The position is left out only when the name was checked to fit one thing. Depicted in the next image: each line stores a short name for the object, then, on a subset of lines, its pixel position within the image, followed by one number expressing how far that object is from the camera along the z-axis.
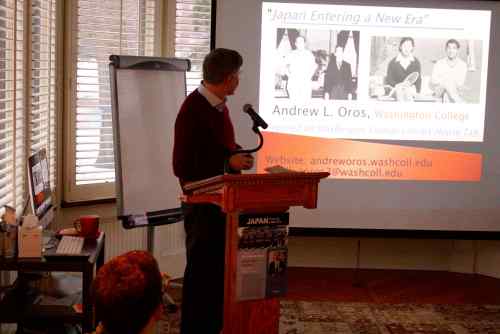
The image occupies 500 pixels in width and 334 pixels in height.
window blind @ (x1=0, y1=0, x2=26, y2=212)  3.83
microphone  3.24
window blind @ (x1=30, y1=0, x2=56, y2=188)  4.40
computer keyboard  3.51
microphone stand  3.24
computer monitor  3.58
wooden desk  3.39
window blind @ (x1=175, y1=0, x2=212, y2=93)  5.55
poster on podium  3.14
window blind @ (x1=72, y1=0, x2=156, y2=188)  5.03
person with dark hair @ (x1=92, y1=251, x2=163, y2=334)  1.70
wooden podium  3.02
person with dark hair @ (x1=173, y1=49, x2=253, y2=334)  3.41
